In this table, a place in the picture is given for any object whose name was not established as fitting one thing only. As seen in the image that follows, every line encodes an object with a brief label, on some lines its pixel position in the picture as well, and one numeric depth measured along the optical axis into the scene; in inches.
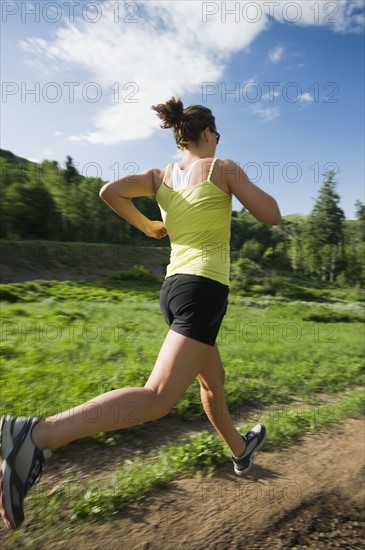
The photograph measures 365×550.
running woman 69.6
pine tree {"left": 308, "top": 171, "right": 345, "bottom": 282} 2406.5
